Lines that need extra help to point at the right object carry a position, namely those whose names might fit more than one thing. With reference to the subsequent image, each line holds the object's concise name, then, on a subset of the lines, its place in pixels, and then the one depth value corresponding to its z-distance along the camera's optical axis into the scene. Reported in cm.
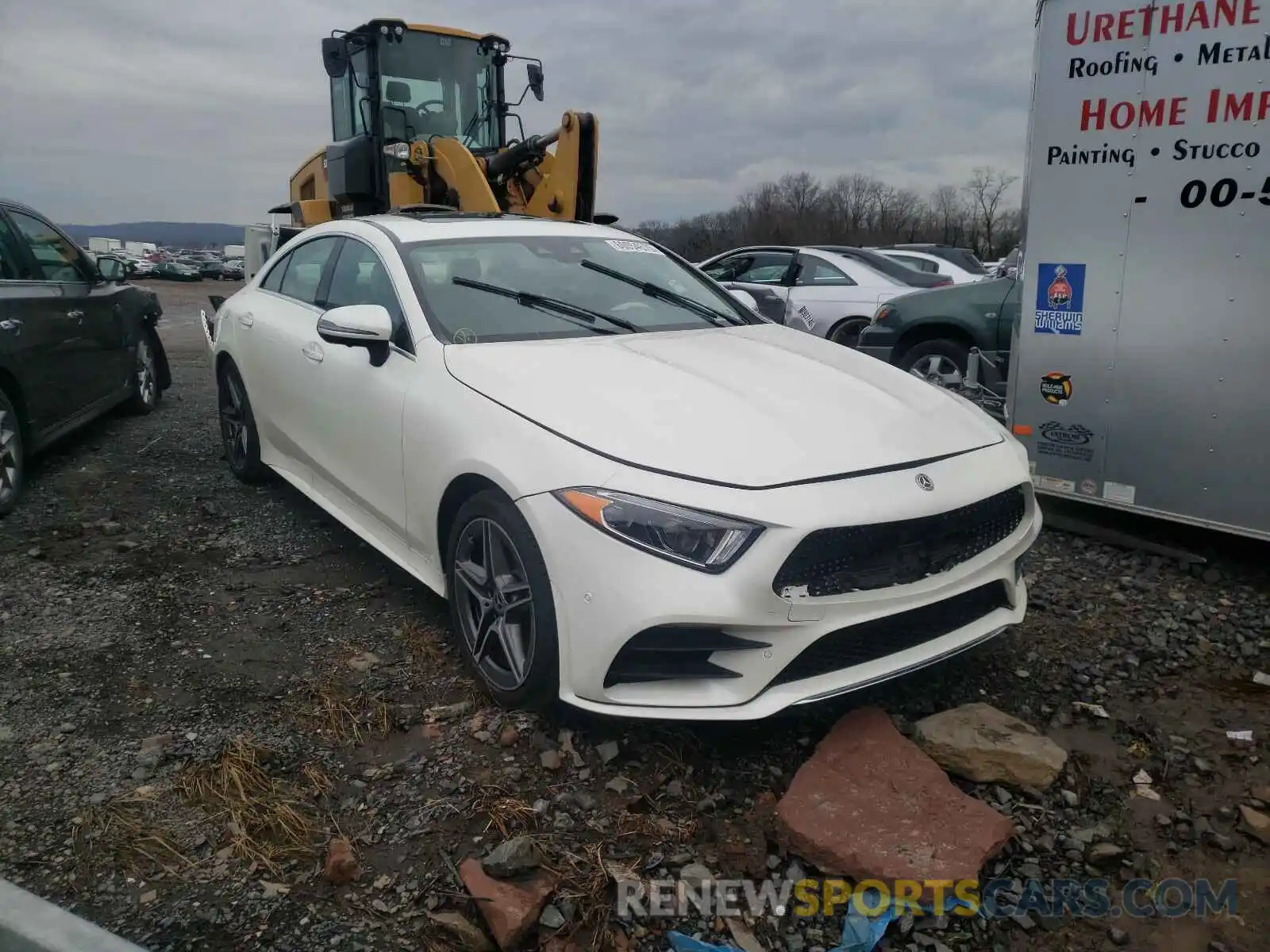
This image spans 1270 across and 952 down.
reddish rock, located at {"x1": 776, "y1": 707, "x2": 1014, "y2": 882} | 243
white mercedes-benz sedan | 260
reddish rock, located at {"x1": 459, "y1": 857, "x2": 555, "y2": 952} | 221
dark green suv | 704
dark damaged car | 527
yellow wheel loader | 934
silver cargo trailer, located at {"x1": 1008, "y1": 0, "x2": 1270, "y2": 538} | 420
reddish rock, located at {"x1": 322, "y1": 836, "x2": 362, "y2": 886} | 241
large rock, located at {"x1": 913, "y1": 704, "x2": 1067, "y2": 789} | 282
